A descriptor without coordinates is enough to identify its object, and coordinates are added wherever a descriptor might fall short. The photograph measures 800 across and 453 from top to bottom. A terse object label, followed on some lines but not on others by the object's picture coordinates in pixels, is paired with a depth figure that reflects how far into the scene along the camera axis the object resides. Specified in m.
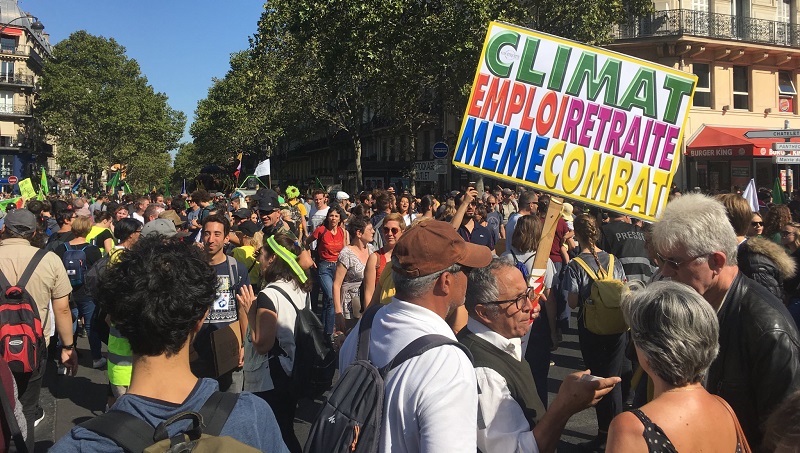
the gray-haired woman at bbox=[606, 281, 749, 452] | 1.99
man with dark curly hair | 1.82
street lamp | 20.55
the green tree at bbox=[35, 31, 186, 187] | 62.38
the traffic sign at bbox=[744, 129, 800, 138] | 11.68
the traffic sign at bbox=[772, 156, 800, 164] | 12.36
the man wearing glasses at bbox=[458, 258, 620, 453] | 2.21
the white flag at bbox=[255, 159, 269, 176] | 20.89
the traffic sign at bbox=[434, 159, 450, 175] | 17.47
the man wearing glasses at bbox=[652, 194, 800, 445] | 2.47
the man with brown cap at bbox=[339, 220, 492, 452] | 2.01
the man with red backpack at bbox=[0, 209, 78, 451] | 4.68
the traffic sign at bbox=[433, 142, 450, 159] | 17.14
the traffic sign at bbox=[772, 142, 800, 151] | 12.21
